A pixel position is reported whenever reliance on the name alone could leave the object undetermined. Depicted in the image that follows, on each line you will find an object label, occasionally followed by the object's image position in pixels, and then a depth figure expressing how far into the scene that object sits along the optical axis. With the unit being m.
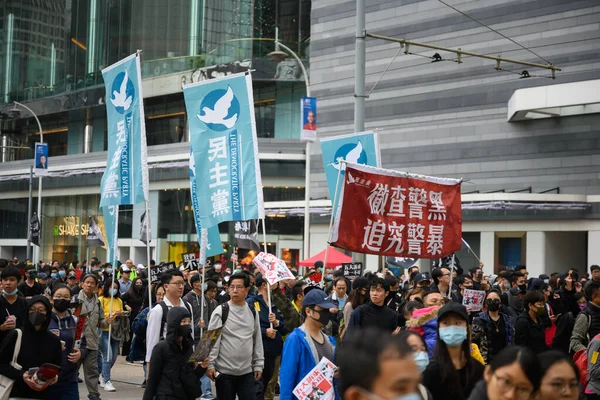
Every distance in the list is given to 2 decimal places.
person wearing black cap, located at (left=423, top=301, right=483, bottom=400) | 5.55
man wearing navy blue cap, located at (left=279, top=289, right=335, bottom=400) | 7.03
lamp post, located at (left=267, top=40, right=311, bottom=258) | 27.17
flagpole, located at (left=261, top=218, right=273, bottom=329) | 11.49
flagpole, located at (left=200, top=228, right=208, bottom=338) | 13.61
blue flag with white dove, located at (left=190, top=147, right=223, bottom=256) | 16.91
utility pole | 17.56
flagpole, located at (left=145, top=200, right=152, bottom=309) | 15.51
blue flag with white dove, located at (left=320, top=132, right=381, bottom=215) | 18.20
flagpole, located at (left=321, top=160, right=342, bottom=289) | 11.00
